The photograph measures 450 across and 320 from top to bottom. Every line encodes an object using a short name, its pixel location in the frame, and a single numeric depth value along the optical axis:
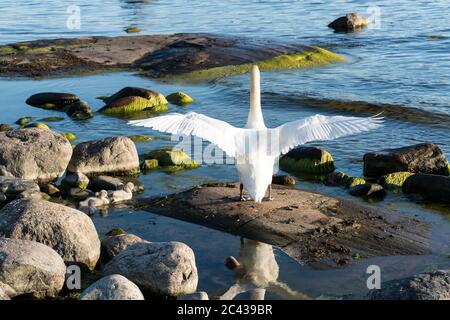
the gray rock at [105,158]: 14.91
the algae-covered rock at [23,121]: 19.19
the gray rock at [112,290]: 8.62
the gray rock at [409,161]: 14.91
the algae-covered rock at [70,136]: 17.78
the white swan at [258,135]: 11.65
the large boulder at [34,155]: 14.37
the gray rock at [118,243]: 10.56
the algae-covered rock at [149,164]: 15.48
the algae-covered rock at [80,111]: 20.05
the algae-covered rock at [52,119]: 19.77
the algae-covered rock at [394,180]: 14.15
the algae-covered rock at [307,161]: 15.29
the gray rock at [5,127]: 18.00
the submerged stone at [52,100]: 21.48
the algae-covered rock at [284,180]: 14.51
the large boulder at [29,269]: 9.26
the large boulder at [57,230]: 10.26
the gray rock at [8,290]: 9.01
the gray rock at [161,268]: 9.42
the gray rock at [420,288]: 7.99
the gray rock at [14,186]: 13.35
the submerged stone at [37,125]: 17.74
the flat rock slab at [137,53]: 26.91
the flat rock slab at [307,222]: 10.86
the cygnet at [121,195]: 13.32
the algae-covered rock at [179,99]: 21.56
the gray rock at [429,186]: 13.24
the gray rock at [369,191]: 13.74
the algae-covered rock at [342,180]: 14.34
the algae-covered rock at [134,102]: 20.70
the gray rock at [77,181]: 14.19
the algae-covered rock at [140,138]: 17.69
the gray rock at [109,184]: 13.92
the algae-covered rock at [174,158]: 15.61
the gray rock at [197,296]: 8.99
